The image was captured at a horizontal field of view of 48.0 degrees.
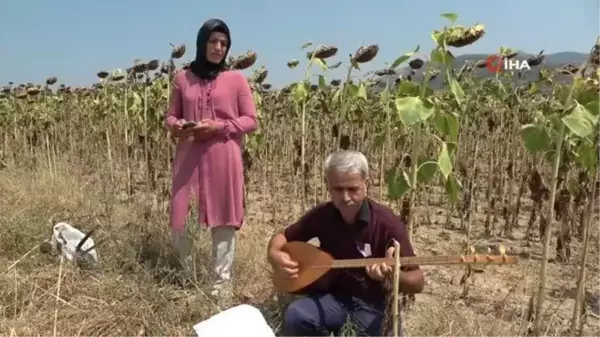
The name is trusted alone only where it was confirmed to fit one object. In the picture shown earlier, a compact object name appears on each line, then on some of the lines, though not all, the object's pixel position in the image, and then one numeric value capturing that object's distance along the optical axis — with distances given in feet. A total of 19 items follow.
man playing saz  7.98
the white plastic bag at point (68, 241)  11.35
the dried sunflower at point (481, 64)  13.35
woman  10.36
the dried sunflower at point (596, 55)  7.82
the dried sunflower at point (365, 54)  11.46
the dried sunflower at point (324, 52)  13.32
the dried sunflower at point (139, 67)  16.70
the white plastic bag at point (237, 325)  7.76
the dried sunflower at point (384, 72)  13.38
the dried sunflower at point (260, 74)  15.92
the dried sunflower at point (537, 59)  16.71
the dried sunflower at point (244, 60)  13.14
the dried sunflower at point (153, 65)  16.41
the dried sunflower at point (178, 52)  14.48
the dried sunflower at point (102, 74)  20.23
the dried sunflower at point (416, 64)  12.28
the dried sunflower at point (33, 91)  25.53
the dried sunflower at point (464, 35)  8.12
